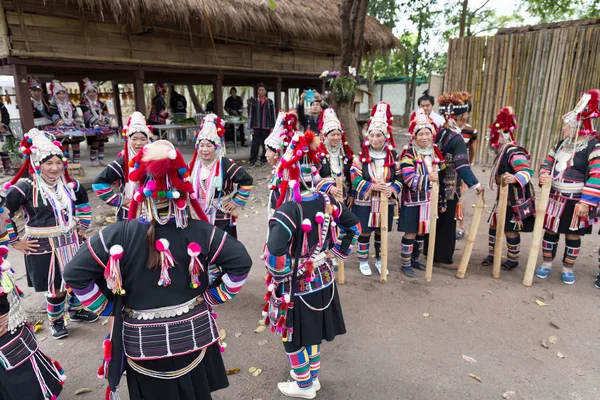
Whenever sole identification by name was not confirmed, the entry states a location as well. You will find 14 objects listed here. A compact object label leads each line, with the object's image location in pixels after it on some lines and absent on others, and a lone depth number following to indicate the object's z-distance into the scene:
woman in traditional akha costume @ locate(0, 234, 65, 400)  2.28
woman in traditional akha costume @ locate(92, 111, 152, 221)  3.73
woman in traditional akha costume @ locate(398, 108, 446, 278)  4.38
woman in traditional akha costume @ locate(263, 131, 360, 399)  2.44
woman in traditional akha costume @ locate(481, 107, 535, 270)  4.34
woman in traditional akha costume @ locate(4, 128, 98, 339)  3.29
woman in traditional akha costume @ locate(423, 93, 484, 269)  4.62
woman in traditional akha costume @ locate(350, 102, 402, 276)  4.32
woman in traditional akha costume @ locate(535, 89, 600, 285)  4.08
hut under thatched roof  7.36
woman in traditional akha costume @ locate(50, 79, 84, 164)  8.70
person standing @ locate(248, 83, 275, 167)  10.28
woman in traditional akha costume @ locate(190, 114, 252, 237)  3.83
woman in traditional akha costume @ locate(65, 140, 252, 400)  1.83
